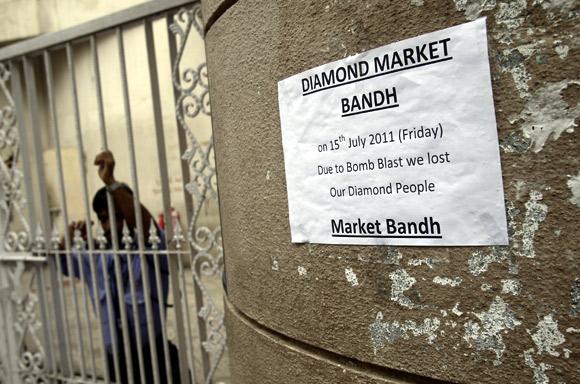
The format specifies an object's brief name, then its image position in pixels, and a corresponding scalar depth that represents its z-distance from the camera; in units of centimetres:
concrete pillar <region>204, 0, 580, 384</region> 79
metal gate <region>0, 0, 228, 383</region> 278
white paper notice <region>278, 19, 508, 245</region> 86
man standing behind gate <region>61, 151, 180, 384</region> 312
